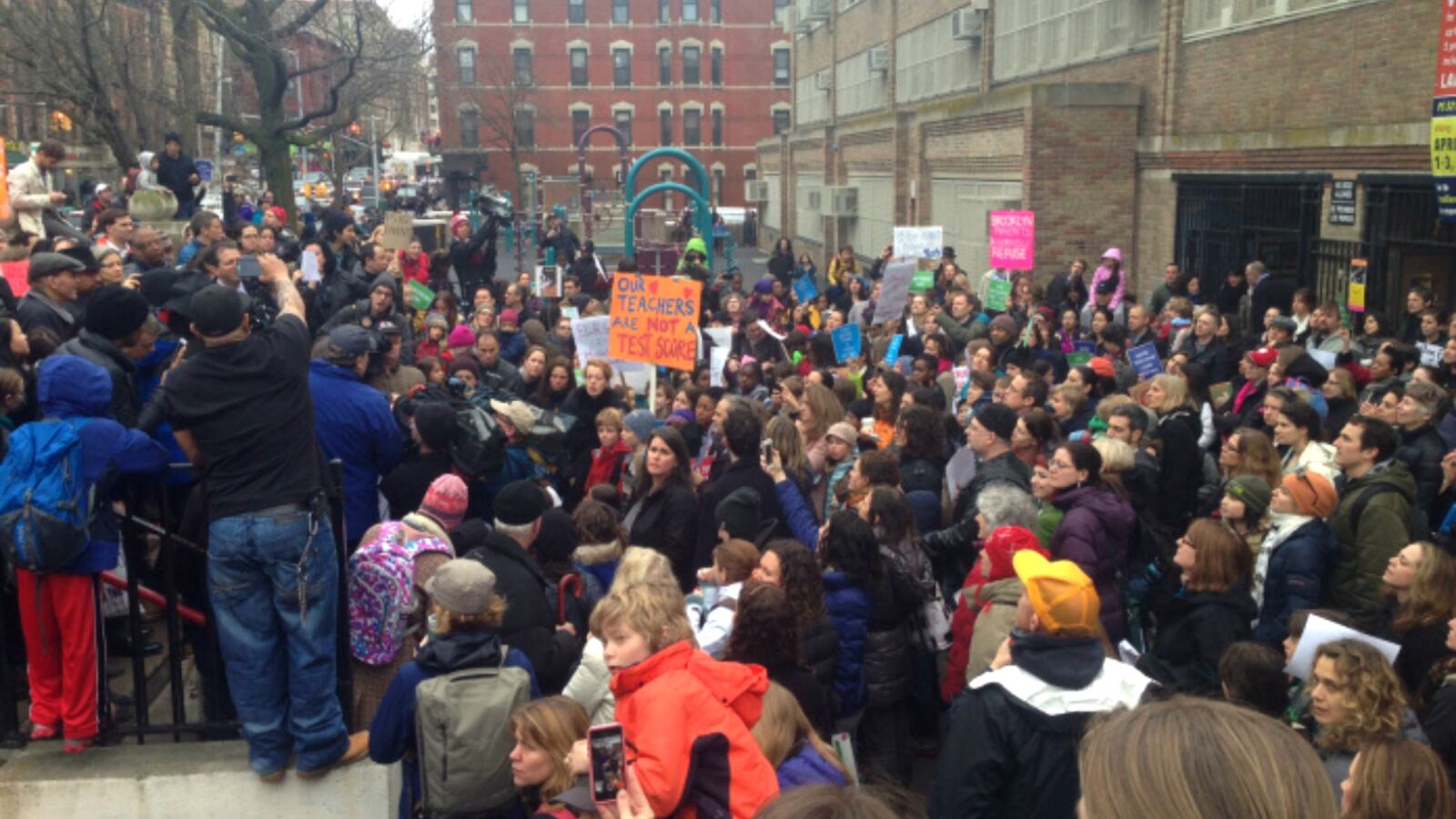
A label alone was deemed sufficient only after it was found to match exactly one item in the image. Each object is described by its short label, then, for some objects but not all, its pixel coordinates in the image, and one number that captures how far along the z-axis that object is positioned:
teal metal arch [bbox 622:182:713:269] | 25.69
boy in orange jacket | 3.34
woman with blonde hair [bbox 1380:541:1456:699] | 5.16
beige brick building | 14.20
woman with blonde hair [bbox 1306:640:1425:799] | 4.27
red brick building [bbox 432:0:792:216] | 73.62
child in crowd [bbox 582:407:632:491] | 8.45
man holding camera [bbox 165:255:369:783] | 4.68
